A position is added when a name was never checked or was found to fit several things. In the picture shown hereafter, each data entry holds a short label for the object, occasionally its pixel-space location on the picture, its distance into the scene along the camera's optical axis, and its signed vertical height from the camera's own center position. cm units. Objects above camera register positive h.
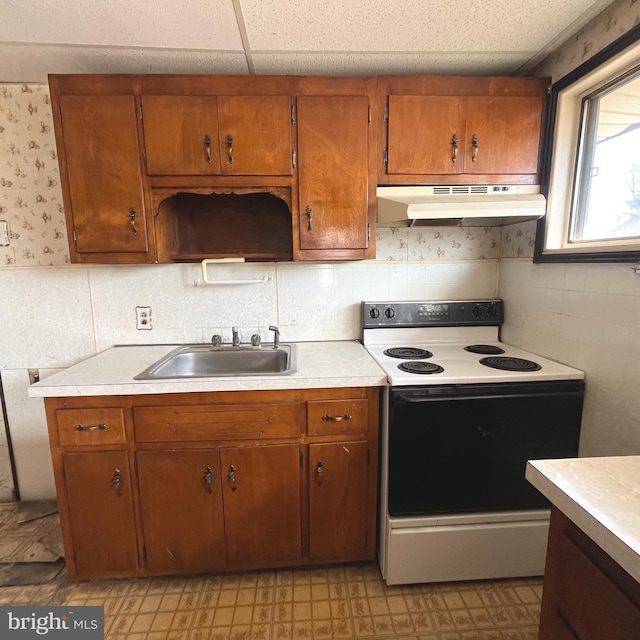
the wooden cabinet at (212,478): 136 -86
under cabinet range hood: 142 +28
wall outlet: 187 -27
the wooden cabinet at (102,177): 144 +40
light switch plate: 177 +19
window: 124 +44
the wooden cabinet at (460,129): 152 +63
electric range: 135 -78
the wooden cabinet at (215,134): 146 +59
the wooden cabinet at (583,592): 63 -67
